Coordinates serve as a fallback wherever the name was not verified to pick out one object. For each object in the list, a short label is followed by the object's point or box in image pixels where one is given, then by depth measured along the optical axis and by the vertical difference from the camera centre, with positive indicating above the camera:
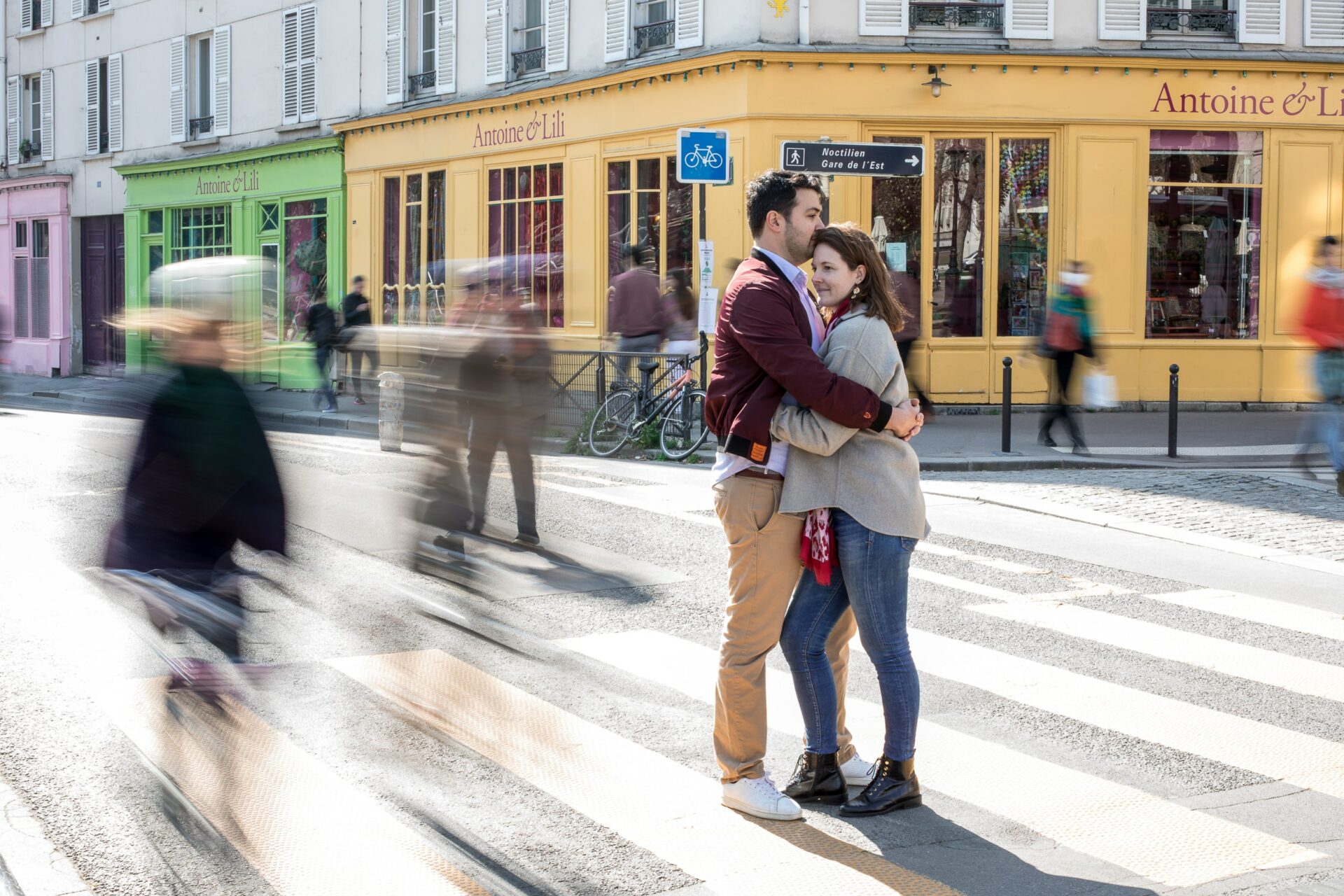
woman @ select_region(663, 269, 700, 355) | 16.91 +0.56
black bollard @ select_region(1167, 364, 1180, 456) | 14.24 -0.39
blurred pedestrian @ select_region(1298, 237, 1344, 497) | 12.27 +0.29
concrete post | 9.62 -0.45
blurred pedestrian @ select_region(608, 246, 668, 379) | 16.73 +0.57
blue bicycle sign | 14.80 +2.06
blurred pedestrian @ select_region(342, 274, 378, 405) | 18.54 +0.75
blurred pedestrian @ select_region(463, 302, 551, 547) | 6.63 -0.14
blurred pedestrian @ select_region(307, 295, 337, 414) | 22.48 +0.49
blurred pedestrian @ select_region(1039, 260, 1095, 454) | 14.91 +0.36
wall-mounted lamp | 19.00 +3.55
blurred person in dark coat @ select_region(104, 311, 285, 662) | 4.97 -0.36
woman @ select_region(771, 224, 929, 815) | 4.66 -0.37
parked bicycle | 15.45 -0.55
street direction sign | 14.36 +1.98
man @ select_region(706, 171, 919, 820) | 4.61 -0.25
